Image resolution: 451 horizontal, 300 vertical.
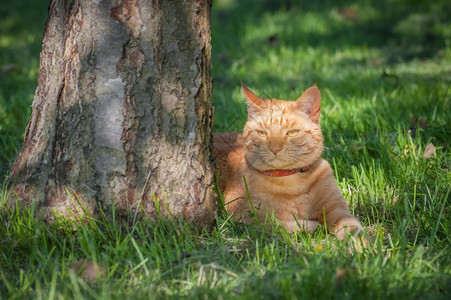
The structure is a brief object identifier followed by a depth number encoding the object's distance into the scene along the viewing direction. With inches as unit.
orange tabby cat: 222.8
